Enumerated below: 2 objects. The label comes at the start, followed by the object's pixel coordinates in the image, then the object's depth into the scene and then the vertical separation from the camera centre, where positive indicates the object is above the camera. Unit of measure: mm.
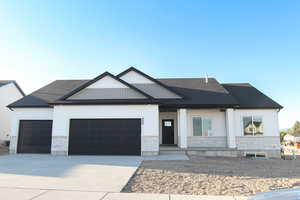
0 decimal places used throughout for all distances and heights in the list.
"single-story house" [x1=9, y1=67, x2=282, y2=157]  12117 +165
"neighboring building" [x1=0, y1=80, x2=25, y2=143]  18656 +1956
